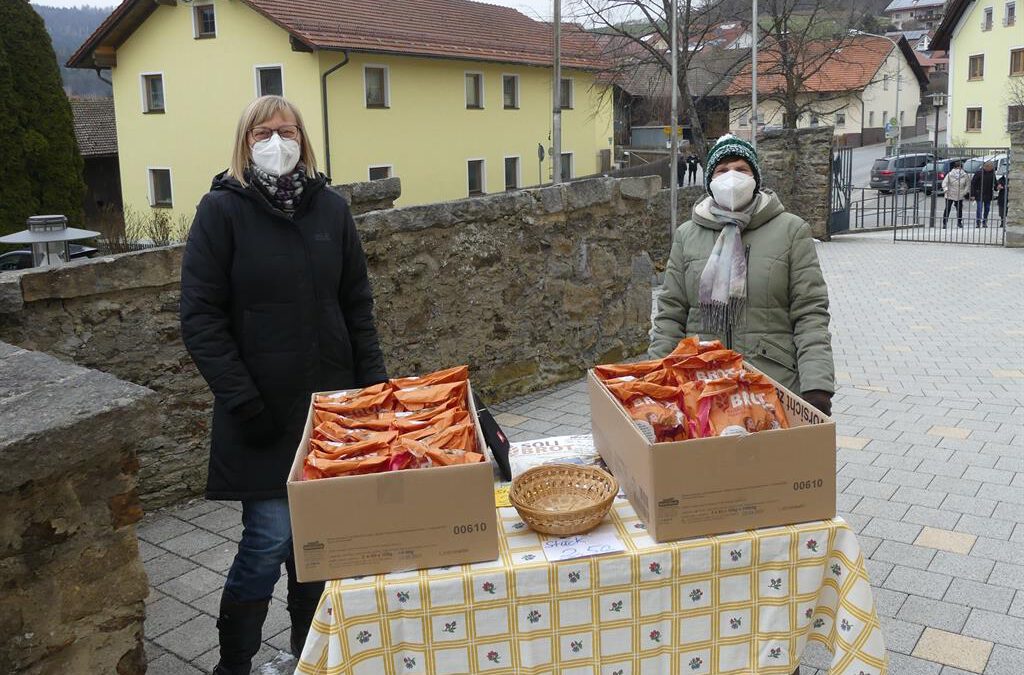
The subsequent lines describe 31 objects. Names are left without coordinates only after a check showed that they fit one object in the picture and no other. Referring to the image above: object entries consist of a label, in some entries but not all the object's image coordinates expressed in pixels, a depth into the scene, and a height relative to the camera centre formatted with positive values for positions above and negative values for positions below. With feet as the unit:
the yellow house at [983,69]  138.21 +15.65
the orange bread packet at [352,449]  7.53 -2.06
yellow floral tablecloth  7.30 -3.42
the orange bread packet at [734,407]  7.90 -1.94
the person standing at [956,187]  67.51 -0.96
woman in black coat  9.59 -1.32
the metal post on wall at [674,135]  44.72 +2.33
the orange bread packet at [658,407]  8.11 -1.99
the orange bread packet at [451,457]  7.34 -2.10
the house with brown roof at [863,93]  156.97 +15.61
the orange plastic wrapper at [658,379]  8.92 -1.85
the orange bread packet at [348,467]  7.25 -2.11
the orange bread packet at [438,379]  9.18 -1.85
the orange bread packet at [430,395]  8.75 -1.92
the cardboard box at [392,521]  7.06 -2.50
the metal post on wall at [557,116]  56.65 +4.22
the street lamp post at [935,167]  62.21 +0.47
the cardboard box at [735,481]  7.46 -2.41
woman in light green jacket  11.02 -1.14
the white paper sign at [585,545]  7.54 -2.92
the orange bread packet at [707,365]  8.95 -1.74
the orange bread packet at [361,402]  8.68 -1.96
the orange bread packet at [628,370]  9.30 -1.85
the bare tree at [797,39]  104.37 +16.41
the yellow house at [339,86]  91.45 +11.19
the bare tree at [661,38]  84.33 +13.88
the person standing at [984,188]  67.00 -1.08
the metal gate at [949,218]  61.87 -3.58
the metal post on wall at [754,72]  65.72 +7.64
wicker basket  7.82 -2.75
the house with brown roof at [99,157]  118.32 +5.35
